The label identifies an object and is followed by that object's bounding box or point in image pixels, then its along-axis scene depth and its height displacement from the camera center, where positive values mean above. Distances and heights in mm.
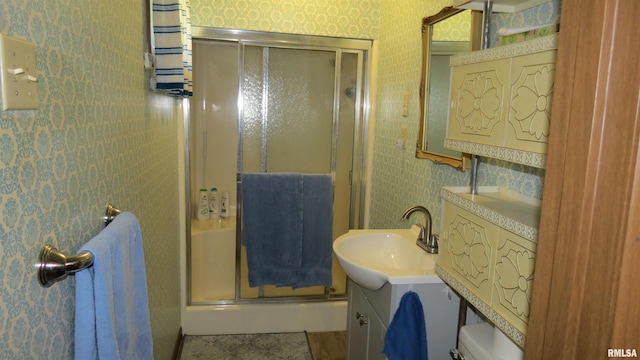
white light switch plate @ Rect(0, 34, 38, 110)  646 +60
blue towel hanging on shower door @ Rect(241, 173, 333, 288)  2770 -691
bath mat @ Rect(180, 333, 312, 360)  2678 -1466
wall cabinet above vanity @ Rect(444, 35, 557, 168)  938 +69
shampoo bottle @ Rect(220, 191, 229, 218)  3488 -710
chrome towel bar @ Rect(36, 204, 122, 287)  791 -284
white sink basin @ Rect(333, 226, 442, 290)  1562 -558
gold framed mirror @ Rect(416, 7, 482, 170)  1717 +259
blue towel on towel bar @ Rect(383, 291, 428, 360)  1530 -740
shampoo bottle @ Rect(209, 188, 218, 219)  3461 -694
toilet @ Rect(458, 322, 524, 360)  1105 -607
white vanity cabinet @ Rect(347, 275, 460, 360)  1573 -702
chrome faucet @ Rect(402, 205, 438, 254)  1825 -480
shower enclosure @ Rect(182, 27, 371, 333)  2754 -79
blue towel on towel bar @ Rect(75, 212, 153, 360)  876 -415
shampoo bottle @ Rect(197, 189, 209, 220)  3412 -703
